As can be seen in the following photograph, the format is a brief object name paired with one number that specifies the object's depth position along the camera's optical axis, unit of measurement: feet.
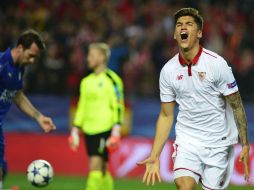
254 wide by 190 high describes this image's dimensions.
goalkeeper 67.21
